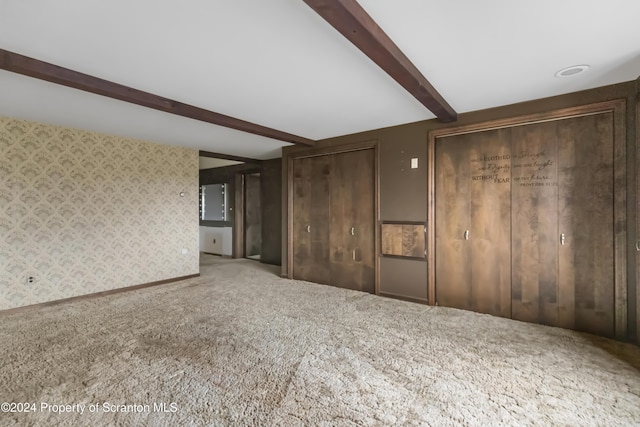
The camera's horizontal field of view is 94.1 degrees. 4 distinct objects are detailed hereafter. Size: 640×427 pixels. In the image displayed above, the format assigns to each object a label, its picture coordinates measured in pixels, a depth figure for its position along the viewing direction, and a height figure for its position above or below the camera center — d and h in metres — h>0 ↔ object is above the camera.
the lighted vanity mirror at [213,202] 7.43 +0.24
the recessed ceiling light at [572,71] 2.37 +1.14
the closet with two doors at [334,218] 4.32 -0.12
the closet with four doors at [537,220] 2.77 -0.11
